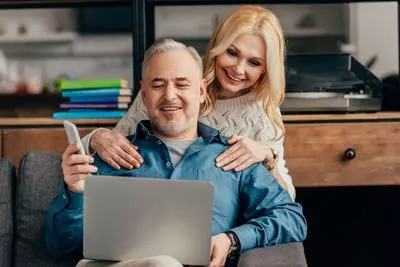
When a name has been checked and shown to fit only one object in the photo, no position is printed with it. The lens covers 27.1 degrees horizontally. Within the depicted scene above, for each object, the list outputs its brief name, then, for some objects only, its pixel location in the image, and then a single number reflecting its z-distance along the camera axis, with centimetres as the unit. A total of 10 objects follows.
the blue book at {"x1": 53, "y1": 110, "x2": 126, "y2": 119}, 271
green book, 272
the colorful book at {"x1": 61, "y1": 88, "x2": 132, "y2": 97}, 271
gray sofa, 226
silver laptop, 185
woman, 238
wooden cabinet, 269
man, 211
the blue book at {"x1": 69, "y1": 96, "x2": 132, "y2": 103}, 272
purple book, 272
